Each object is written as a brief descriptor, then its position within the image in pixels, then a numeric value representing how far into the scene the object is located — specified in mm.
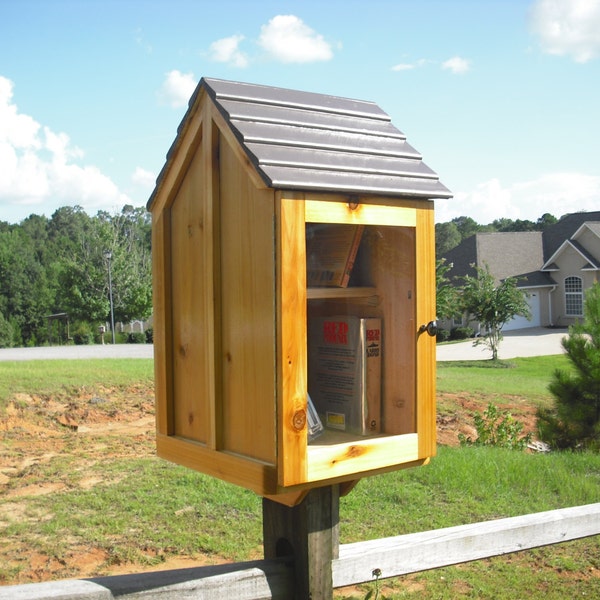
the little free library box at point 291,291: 1871
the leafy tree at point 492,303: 22297
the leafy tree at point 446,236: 60250
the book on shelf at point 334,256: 2189
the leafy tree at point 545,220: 61562
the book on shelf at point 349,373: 2227
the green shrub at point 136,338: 31466
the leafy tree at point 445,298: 23031
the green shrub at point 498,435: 7801
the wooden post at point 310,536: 2223
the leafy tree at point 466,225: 69562
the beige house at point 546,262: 32906
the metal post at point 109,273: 31569
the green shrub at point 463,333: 31156
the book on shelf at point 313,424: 2139
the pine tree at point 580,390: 7547
